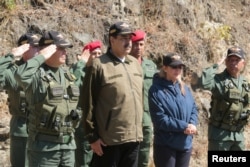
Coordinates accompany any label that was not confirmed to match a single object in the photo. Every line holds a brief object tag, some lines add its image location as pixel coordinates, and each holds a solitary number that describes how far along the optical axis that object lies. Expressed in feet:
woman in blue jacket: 24.82
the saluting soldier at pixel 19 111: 27.61
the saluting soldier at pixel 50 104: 22.37
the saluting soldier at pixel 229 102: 28.78
